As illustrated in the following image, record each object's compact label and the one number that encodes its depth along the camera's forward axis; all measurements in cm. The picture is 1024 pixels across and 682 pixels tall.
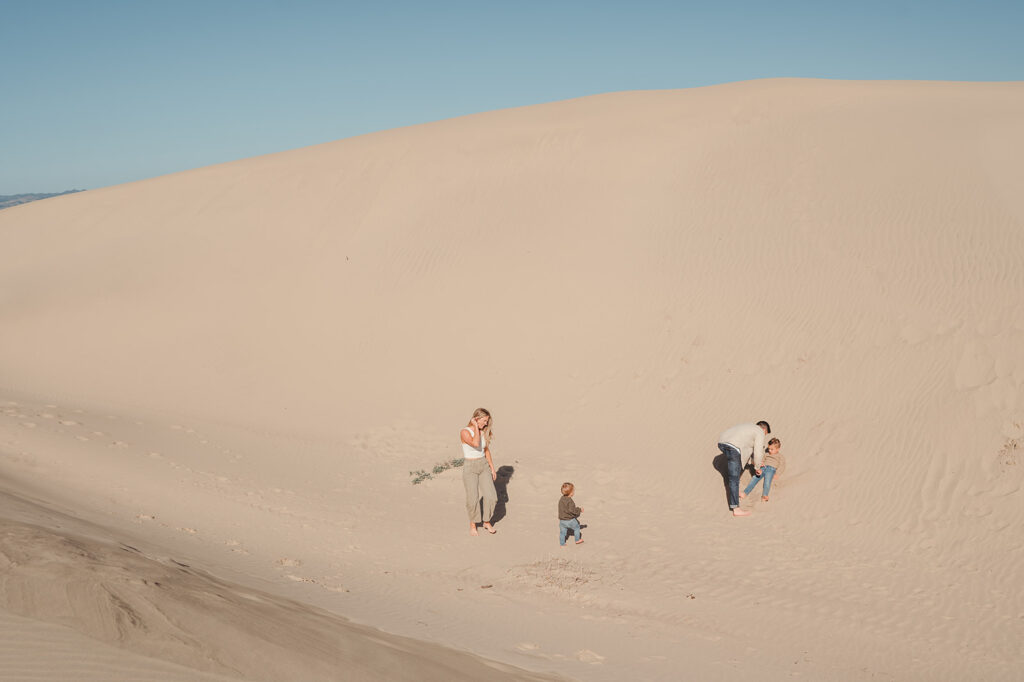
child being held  1074
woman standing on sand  1023
